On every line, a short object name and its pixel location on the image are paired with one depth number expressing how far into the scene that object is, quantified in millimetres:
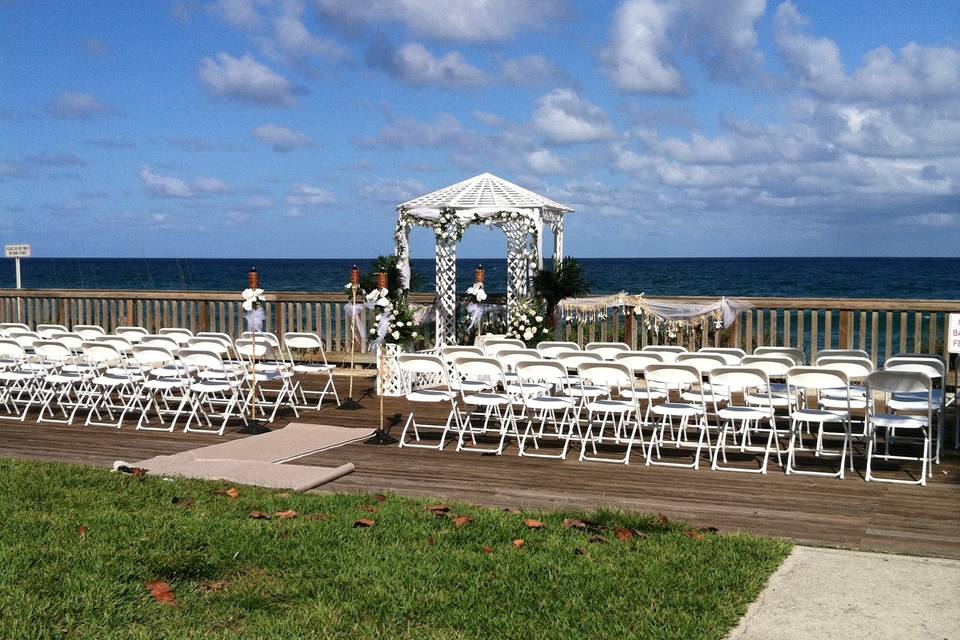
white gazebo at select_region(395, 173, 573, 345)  13672
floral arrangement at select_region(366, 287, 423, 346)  12102
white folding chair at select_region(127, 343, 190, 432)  10461
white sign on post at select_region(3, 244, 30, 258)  18000
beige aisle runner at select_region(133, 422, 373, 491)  7605
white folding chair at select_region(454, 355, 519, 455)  8971
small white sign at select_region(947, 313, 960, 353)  8891
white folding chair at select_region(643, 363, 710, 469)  8219
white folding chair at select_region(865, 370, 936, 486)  7609
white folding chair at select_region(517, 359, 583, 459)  8688
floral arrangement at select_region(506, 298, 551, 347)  13119
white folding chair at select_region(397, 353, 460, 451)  9117
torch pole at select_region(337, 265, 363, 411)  11638
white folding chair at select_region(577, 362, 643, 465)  8430
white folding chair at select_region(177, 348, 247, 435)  10281
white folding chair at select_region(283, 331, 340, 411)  11727
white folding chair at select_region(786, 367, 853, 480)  7777
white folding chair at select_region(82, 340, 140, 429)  10719
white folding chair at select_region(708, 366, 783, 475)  8008
